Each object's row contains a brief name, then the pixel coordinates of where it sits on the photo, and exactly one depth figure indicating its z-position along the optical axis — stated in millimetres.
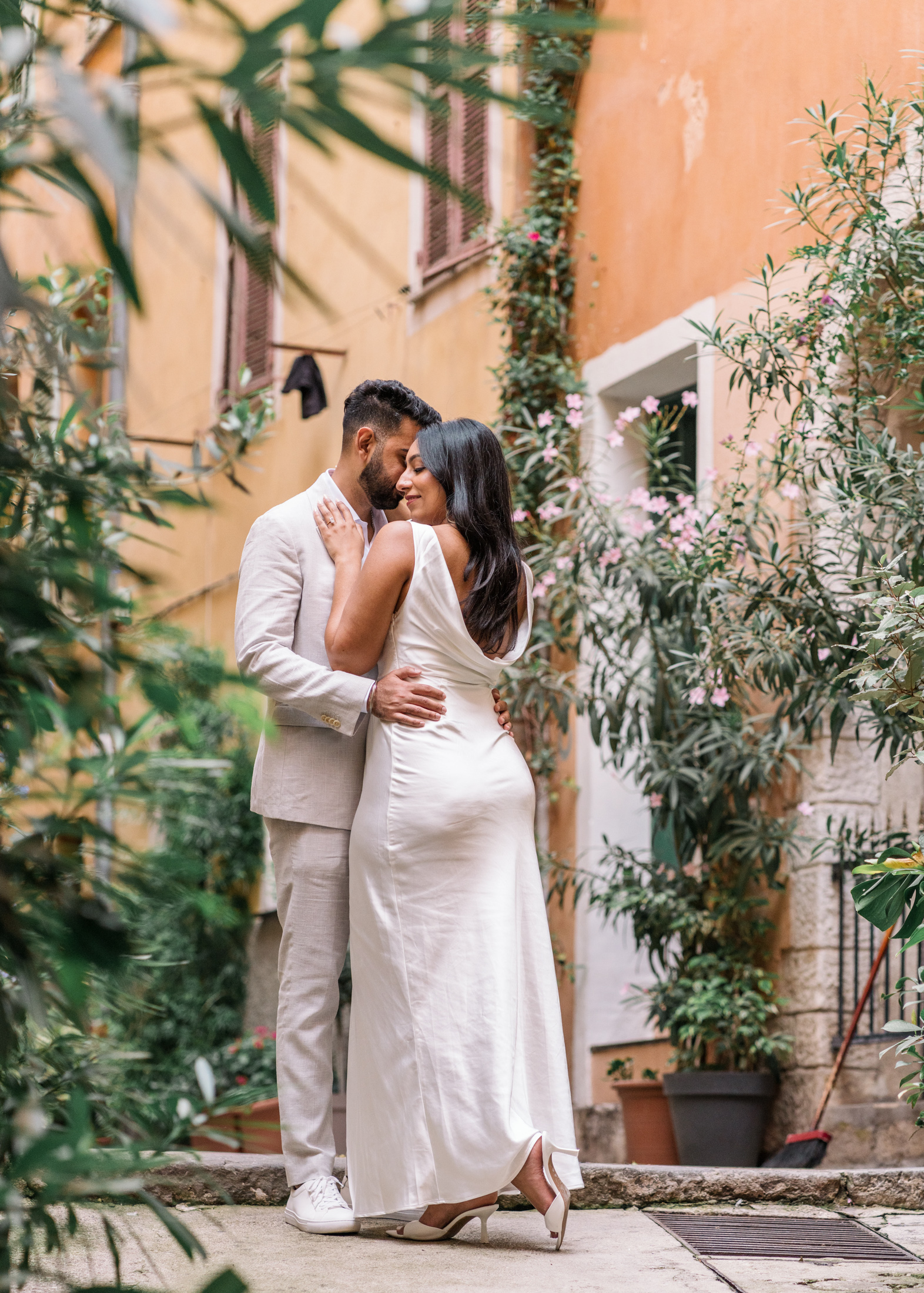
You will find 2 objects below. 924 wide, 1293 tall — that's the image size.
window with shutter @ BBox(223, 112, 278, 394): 11406
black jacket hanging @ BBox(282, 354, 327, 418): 10195
